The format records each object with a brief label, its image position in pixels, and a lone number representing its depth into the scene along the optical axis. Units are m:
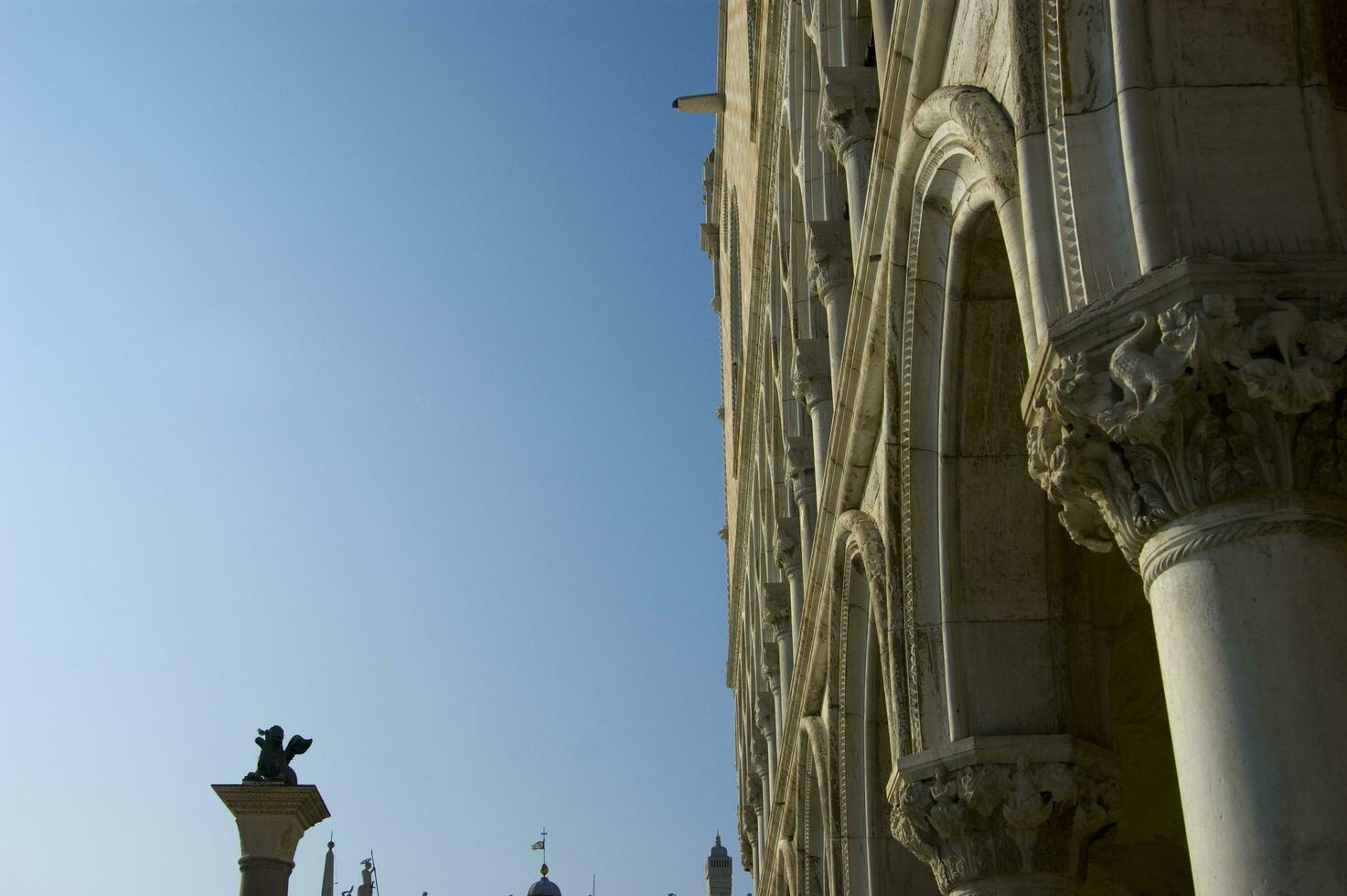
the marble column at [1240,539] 5.04
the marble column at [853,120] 11.87
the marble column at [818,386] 14.66
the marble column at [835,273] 13.18
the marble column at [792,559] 18.31
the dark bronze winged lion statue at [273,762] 21.11
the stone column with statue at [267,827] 19.59
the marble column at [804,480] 16.64
